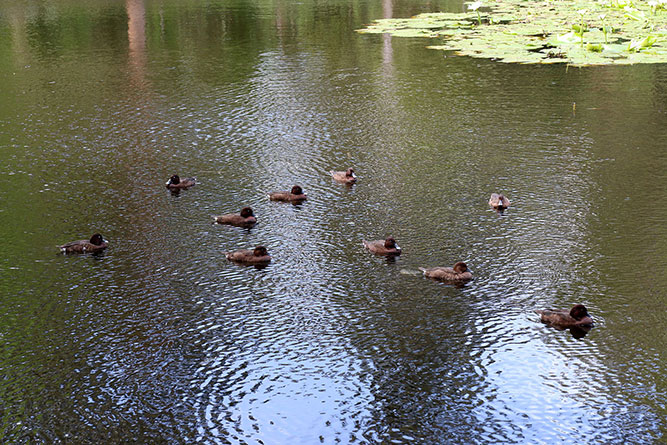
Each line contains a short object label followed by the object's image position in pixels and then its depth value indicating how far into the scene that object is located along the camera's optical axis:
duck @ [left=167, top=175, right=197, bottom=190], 11.71
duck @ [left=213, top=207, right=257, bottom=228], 10.44
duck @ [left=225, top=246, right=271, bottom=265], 9.37
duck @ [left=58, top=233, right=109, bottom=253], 9.65
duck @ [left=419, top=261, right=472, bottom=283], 8.77
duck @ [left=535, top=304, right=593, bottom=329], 7.86
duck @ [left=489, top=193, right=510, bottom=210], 10.79
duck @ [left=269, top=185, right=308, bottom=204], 11.24
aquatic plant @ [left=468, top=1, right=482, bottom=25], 22.98
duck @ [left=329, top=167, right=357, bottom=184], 11.91
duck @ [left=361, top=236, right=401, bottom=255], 9.40
